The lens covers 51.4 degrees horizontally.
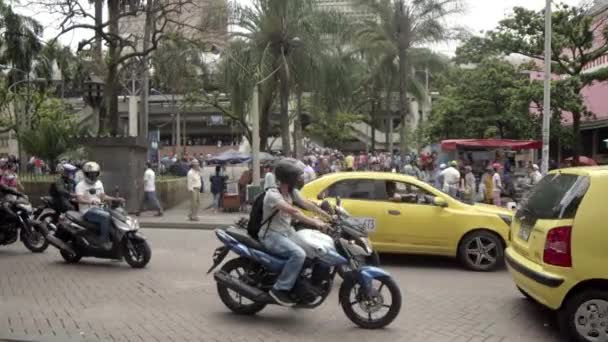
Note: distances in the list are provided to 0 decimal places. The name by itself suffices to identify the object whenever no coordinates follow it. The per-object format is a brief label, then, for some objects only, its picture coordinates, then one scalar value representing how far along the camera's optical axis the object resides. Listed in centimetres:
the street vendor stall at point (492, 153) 2469
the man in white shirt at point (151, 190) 1723
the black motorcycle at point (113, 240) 932
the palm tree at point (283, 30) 2058
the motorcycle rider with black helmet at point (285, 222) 610
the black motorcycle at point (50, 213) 1098
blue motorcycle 612
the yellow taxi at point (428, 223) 940
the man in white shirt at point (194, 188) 1641
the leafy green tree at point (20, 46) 3562
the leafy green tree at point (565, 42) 2223
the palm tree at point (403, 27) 2625
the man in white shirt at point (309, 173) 1751
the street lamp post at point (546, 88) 1678
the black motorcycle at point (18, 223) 1062
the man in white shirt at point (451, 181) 1700
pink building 2523
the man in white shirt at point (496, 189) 1650
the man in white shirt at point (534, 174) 1744
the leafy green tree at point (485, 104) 2510
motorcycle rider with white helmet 936
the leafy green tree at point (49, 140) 2022
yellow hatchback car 550
